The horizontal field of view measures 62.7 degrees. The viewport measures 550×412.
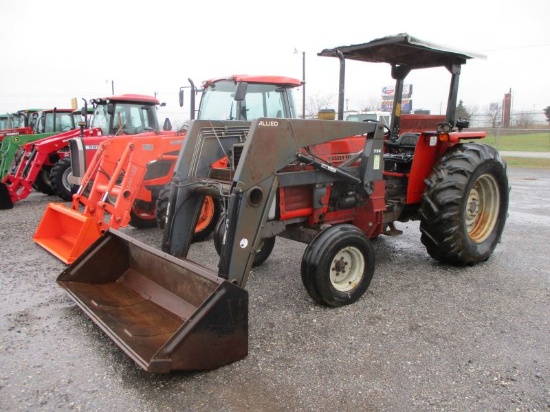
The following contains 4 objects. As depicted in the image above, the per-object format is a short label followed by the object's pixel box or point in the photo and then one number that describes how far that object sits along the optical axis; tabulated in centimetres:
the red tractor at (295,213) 311
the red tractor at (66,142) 982
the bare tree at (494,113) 3598
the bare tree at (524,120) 3774
